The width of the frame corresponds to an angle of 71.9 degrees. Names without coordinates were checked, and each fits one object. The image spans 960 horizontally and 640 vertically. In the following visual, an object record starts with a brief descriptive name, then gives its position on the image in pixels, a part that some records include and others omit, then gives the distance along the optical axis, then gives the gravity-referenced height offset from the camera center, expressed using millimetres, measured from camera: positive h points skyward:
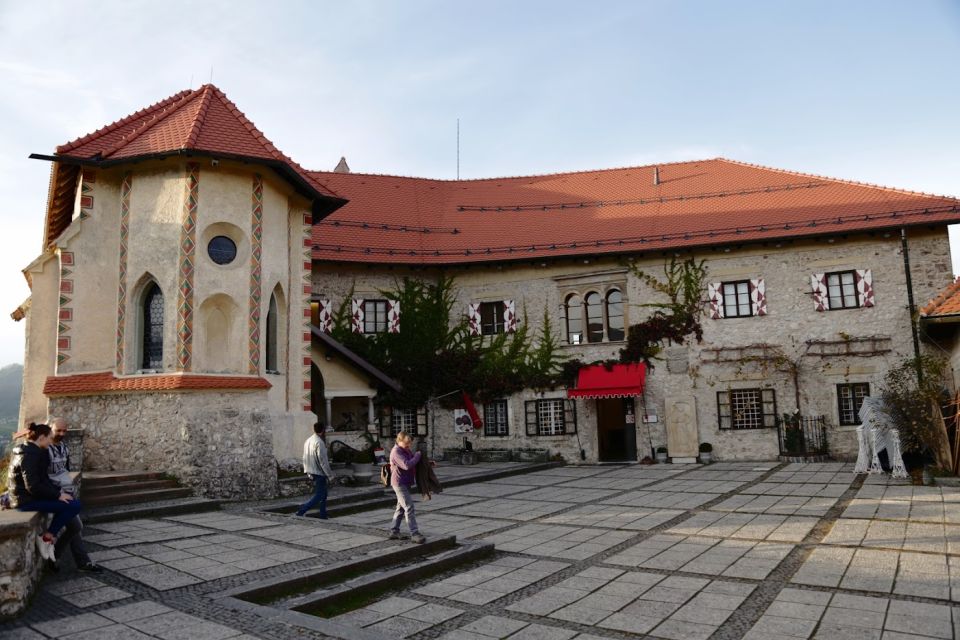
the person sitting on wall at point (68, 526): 7090 -1199
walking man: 11047 -1075
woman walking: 8695 -1042
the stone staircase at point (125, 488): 11250 -1363
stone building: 13148 +3051
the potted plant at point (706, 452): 20734 -1852
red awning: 21297 +491
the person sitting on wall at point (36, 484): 6559 -686
